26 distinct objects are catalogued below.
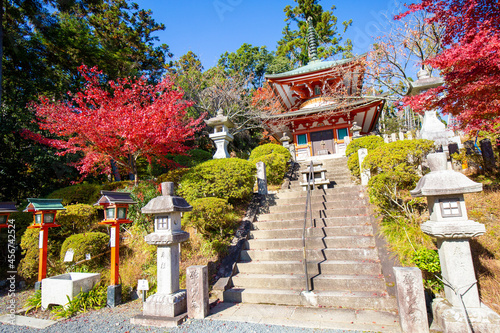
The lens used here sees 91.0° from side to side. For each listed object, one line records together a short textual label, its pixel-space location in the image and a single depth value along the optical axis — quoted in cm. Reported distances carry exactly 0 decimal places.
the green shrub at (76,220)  645
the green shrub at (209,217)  537
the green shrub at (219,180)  648
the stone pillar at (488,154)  595
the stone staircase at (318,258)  392
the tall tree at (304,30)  2625
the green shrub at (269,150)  1169
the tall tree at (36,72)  930
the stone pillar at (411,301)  292
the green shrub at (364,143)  1021
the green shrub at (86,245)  552
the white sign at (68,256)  505
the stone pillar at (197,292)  376
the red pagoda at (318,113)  1523
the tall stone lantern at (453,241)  285
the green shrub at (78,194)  793
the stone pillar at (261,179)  787
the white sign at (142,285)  407
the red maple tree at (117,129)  728
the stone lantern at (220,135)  934
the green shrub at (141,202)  682
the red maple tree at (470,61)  447
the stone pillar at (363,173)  718
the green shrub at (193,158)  1177
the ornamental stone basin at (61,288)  432
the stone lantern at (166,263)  371
